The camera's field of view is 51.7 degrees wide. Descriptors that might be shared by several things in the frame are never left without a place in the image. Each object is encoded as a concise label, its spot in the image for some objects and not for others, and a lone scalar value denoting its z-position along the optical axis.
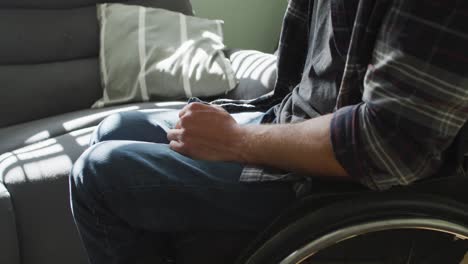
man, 0.63
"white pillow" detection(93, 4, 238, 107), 1.69
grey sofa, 1.17
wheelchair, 0.66
